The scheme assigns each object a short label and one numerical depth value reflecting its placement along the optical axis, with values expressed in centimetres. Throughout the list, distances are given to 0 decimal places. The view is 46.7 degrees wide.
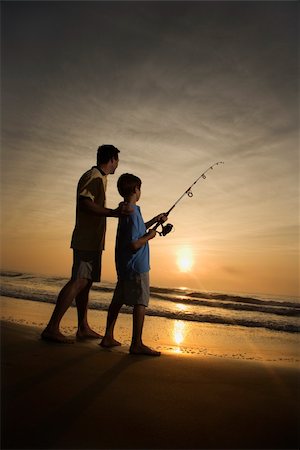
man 353
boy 340
